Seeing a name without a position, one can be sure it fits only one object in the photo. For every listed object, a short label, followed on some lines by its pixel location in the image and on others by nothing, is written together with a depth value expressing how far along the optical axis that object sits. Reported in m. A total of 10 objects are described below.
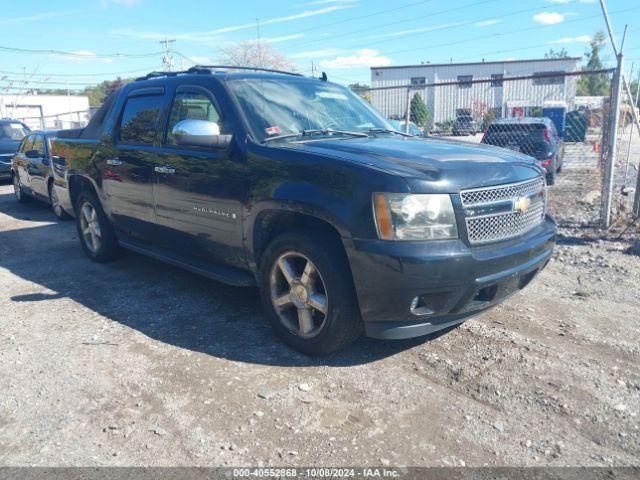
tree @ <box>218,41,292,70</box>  48.55
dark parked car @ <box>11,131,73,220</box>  9.80
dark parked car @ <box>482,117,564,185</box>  11.93
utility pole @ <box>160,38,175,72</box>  49.66
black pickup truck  3.19
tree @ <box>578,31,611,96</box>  78.81
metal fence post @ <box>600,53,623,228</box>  6.71
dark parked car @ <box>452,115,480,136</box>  15.88
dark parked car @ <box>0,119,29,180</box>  15.21
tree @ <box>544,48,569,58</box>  110.97
